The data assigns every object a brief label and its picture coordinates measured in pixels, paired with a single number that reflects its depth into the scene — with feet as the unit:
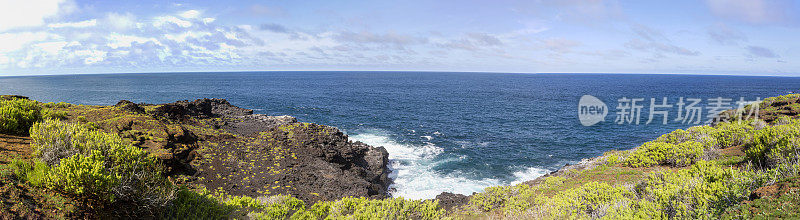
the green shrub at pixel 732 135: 72.69
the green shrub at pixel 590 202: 39.37
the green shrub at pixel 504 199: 47.82
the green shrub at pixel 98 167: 30.42
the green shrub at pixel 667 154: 61.77
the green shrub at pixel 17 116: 47.19
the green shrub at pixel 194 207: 37.65
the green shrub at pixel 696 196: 35.04
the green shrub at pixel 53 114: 58.91
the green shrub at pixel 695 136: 70.60
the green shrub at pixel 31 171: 30.99
